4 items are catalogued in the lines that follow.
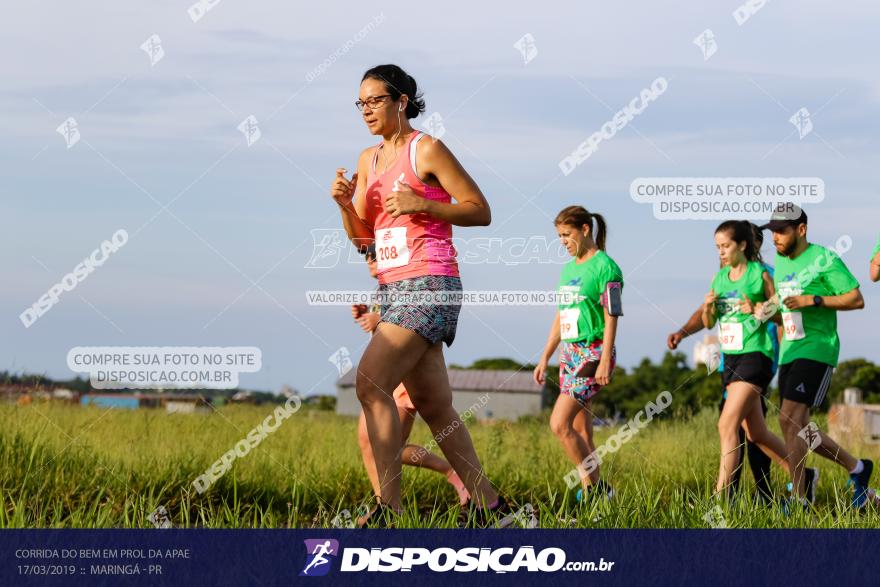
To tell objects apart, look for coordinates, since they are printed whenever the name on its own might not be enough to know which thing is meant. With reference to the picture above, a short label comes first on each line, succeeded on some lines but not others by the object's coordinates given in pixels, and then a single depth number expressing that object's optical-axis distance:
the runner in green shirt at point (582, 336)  14.10
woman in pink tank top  10.12
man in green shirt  14.11
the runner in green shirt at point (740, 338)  14.19
